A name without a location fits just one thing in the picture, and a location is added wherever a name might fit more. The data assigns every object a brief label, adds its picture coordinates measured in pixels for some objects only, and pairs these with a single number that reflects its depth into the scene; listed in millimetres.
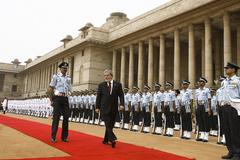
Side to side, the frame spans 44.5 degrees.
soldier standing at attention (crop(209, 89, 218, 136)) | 11057
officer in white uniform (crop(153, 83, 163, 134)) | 12328
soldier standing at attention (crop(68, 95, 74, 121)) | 21906
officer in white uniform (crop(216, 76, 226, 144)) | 6472
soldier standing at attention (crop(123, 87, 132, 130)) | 14953
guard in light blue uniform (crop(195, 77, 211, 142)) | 10023
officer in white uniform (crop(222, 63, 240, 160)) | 6043
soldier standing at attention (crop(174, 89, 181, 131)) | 11600
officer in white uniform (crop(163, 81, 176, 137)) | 11594
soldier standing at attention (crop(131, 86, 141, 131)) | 14070
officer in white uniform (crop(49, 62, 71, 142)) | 7898
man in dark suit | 7550
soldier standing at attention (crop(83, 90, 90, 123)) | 19739
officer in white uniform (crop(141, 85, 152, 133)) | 13250
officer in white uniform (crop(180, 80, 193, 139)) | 10734
